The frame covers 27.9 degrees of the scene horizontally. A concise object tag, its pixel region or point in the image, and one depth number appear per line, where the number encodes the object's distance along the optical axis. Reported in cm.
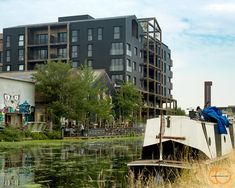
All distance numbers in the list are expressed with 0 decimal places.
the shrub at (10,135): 3956
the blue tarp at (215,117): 1948
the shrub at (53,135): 4584
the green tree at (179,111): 9610
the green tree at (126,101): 7225
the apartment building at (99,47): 8556
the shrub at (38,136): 4326
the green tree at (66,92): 5084
